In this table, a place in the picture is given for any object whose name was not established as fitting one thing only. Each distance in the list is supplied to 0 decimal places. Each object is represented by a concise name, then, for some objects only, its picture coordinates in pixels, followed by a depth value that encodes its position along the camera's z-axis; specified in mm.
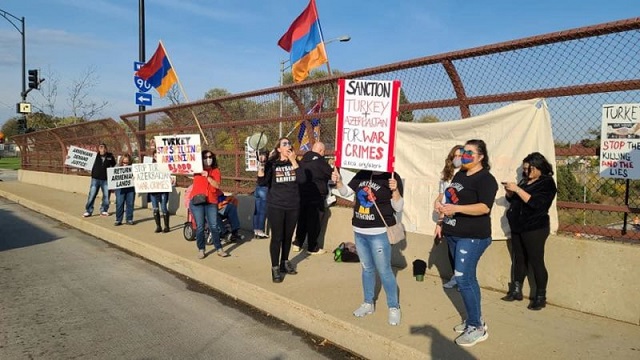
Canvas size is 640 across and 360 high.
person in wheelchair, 8633
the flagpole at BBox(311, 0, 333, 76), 9867
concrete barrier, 4574
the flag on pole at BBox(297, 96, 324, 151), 8000
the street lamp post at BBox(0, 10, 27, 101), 27656
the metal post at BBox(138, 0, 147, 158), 13617
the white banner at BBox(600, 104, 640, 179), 4590
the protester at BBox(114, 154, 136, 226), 10617
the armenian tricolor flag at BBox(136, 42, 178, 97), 12055
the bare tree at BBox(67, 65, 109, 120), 26469
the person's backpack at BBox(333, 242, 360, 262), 7102
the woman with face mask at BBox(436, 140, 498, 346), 4043
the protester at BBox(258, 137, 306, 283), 6008
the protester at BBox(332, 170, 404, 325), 4496
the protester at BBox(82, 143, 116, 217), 11797
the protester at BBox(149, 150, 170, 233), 9656
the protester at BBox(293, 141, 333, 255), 7406
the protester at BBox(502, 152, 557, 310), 4746
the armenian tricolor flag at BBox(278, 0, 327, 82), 9953
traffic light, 26219
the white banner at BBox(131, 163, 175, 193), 9547
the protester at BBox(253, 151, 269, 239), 8891
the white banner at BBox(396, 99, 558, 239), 5121
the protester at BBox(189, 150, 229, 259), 7242
